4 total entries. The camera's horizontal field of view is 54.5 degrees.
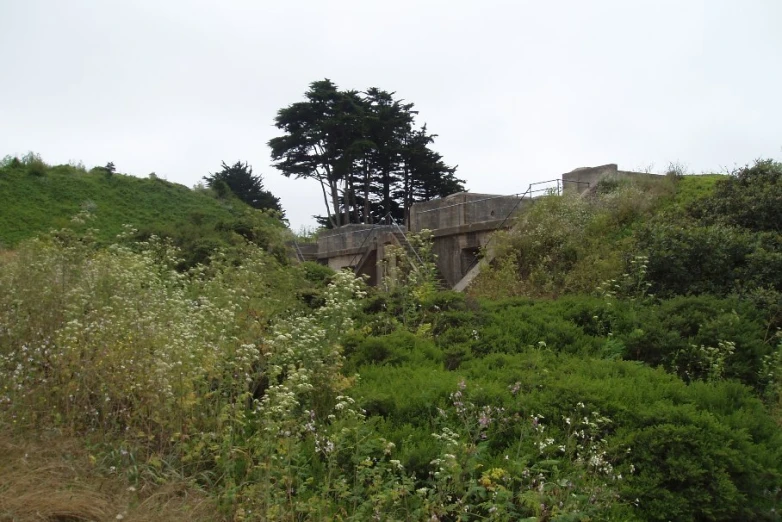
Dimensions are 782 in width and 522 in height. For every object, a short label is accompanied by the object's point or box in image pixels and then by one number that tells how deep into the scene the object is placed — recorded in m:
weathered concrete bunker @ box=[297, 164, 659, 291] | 16.91
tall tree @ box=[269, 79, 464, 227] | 38.31
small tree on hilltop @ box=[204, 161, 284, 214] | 45.25
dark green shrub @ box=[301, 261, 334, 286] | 15.73
